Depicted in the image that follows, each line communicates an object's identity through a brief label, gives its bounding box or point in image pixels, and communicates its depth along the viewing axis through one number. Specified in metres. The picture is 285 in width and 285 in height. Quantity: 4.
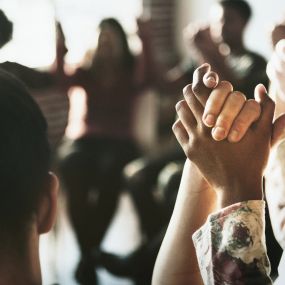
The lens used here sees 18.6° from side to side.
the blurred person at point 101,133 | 3.05
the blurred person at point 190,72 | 1.77
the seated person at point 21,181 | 1.31
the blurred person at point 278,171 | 1.36
